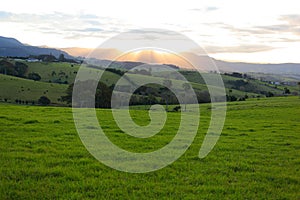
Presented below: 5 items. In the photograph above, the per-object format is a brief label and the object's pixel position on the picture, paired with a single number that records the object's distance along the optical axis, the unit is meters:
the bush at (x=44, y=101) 93.16
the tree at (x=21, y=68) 129.49
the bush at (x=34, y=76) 124.54
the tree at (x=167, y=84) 82.12
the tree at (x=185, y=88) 77.09
